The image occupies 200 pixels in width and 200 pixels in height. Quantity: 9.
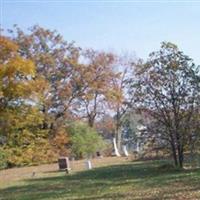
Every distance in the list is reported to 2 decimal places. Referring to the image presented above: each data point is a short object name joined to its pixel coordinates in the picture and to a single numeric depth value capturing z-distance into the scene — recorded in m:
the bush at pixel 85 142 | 45.19
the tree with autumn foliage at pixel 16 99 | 39.09
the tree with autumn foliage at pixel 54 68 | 45.78
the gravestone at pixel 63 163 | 27.89
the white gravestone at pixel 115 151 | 44.54
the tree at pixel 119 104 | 51.12
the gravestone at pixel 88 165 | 28.02
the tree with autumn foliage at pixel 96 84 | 48.47
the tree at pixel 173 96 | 21.52
